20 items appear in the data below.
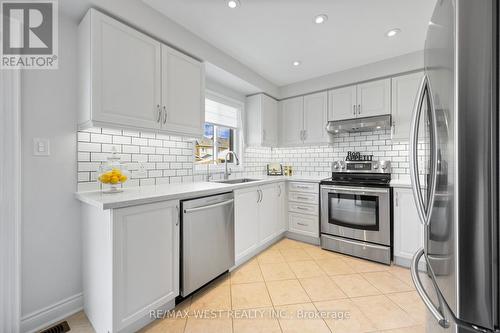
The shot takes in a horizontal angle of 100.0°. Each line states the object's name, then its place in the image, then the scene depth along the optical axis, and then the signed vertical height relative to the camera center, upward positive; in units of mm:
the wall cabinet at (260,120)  3385 +747
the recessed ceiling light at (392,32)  2174 +1397
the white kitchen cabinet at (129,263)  1317 -681
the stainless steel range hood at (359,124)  2758 +562
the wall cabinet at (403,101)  2656 +825
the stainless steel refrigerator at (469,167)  613 -7
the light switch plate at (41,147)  1501 +132
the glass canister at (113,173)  1585 -62
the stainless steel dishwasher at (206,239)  1732 -678
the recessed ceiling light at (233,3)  1765 +1377
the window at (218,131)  2855 +510
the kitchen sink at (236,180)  2830 -218
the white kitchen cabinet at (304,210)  3018 -667
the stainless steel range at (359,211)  2467 -582
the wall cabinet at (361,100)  2838 +923
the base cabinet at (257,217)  2348 -665
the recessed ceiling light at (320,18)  1951 +1384
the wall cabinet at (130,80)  1527 +709
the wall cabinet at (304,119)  3334 +765
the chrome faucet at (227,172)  2939 -101
